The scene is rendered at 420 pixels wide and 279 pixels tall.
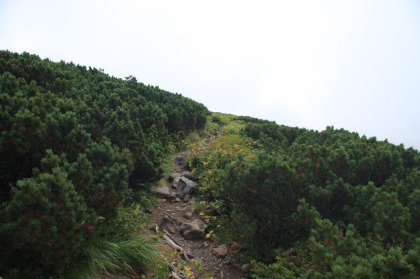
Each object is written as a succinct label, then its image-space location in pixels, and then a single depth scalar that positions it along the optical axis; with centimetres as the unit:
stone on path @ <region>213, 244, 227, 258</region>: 497
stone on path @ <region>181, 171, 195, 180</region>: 794
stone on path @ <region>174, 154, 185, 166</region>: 915
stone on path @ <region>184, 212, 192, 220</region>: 622
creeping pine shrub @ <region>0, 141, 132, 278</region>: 254
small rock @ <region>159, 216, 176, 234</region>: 553
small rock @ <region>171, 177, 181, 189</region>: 755
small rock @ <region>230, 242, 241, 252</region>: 504
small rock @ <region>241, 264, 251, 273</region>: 441
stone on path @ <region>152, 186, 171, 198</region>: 683
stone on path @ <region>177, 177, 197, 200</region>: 707
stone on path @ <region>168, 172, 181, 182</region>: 792
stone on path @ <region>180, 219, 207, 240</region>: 554
